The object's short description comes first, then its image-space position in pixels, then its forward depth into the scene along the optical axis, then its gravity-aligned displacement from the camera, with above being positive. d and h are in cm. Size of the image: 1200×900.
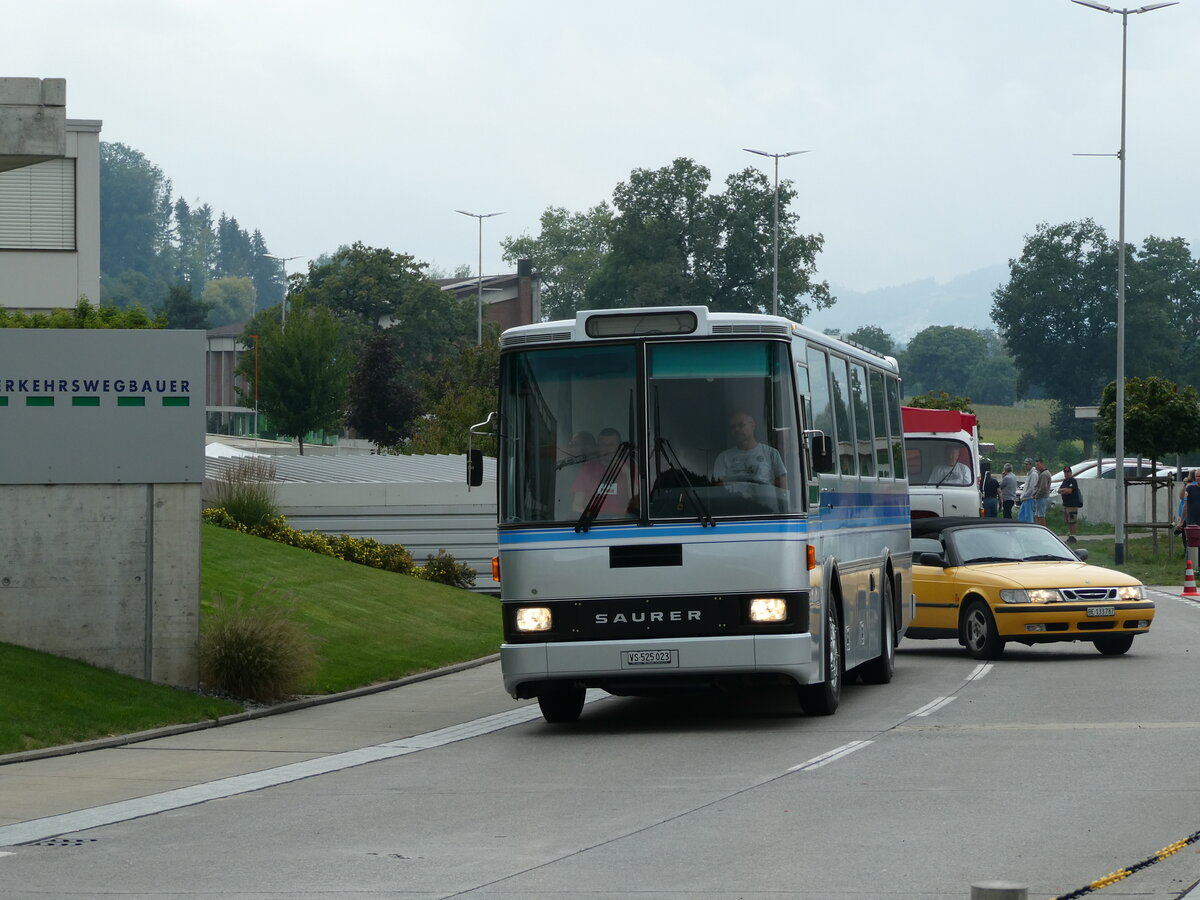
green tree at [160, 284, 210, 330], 14050 +1234
